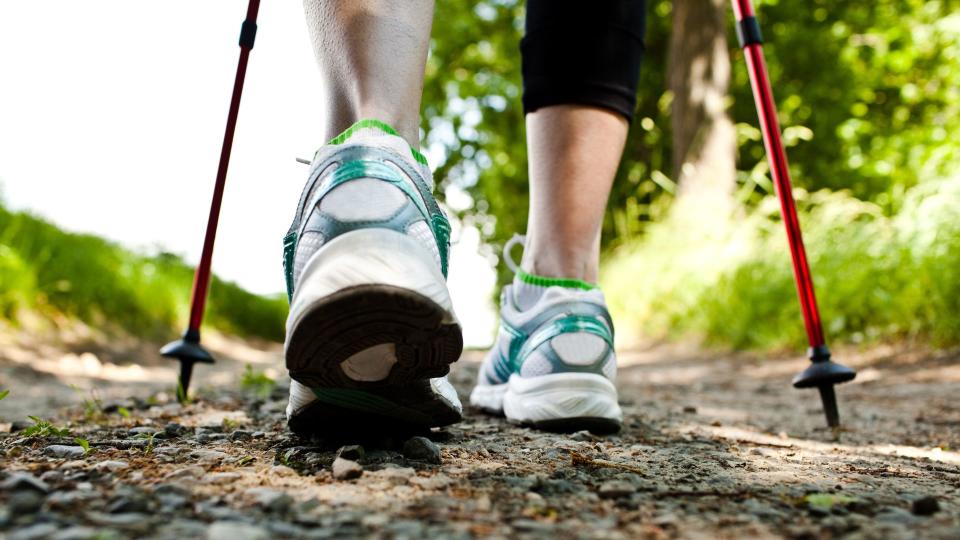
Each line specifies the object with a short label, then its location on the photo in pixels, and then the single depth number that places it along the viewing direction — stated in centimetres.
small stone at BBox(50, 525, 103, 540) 41
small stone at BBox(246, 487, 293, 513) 49
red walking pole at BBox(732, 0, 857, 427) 83
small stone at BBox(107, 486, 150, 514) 47
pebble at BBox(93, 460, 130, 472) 55
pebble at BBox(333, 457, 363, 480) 55
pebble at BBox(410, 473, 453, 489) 55
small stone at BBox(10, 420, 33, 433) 71
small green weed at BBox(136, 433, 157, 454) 60
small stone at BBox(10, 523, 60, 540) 41
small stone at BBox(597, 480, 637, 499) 54
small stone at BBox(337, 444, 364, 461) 59
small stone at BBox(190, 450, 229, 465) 58
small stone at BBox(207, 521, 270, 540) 42
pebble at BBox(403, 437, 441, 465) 60
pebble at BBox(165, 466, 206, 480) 54
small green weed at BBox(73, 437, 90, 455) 59
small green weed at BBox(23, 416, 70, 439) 64
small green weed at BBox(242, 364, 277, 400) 99
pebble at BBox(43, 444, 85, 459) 59
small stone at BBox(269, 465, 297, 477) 56
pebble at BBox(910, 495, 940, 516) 51
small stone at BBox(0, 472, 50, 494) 49
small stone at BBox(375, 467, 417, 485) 55
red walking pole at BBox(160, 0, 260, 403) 87
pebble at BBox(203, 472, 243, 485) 54
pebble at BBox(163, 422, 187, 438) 67
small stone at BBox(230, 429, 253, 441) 66
